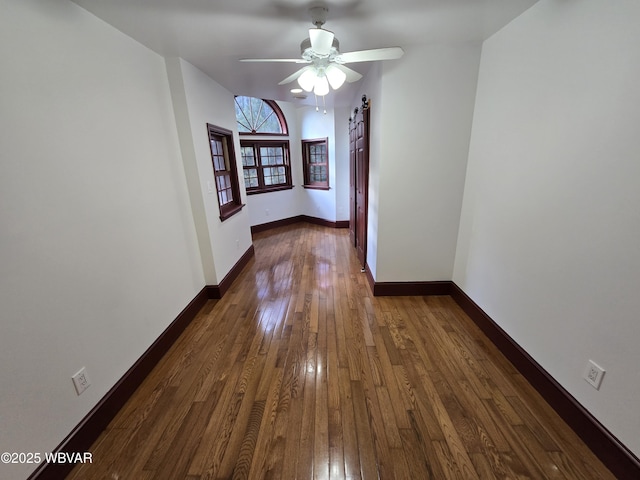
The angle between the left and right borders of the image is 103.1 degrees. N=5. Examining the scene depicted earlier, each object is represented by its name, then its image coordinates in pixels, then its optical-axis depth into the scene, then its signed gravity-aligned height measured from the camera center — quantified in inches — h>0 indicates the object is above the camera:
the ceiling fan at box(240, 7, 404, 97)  57.7 +25.7
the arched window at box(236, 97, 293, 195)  201.6 +16.1
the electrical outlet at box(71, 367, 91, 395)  53.0 -42.5
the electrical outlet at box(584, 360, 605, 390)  49.8 -42.2
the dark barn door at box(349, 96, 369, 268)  117.5 -7.7
